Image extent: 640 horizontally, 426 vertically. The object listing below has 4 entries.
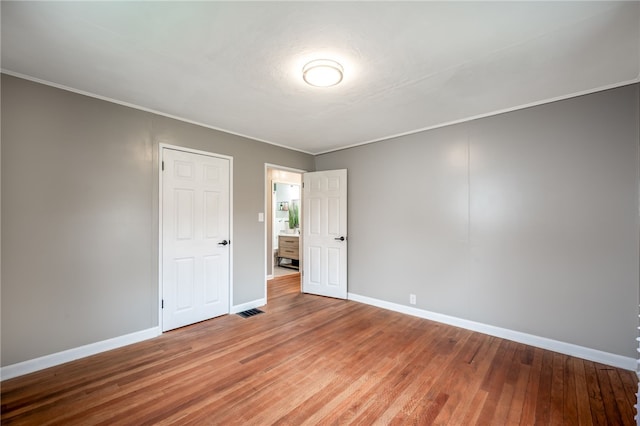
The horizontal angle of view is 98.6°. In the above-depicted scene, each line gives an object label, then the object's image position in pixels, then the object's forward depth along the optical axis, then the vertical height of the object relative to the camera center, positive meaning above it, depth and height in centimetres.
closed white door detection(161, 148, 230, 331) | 316 -28
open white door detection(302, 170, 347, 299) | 444 -31
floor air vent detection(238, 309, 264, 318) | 368 -134
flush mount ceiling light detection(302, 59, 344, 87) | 207 +111
